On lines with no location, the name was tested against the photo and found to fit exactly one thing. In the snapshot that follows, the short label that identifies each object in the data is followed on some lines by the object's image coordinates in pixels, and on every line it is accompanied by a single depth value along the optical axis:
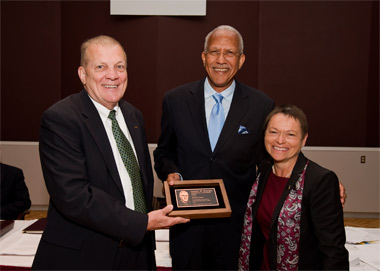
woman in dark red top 1.88
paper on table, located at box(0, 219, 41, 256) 2.26
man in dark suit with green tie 1.74
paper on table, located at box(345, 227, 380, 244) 2.58
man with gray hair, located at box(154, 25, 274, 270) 2.39
